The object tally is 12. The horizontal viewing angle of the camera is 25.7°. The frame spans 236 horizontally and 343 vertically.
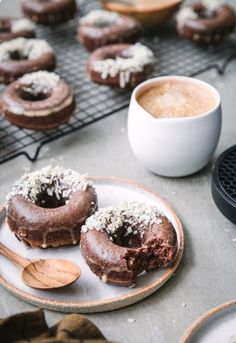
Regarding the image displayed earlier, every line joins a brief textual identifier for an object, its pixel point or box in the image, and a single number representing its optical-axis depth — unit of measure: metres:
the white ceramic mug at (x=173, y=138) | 1.13
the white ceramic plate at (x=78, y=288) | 0.89
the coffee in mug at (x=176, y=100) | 1.17
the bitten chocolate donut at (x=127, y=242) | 0.90
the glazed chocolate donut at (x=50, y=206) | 0.98
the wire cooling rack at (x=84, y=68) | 1.38
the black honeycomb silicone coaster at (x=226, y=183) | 1.03
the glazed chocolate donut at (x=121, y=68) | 1.48
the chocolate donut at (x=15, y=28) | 1.72
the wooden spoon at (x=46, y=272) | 0.91
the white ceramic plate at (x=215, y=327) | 0.82
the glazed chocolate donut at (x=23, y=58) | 1.52
